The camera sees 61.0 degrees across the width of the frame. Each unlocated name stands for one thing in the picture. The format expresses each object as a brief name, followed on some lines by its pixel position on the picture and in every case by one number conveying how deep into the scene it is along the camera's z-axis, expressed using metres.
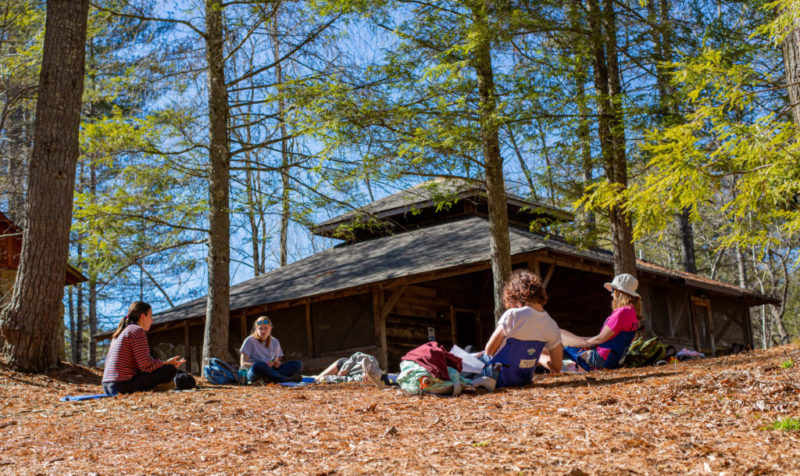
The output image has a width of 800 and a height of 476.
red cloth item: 6.52
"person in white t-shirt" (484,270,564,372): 6.70
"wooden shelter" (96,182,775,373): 15.12
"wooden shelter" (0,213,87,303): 18.59
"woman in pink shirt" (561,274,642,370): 8.18
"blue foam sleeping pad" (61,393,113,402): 7.62
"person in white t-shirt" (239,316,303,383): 10.09
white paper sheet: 7.34
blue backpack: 10.09
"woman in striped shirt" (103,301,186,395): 7.87
